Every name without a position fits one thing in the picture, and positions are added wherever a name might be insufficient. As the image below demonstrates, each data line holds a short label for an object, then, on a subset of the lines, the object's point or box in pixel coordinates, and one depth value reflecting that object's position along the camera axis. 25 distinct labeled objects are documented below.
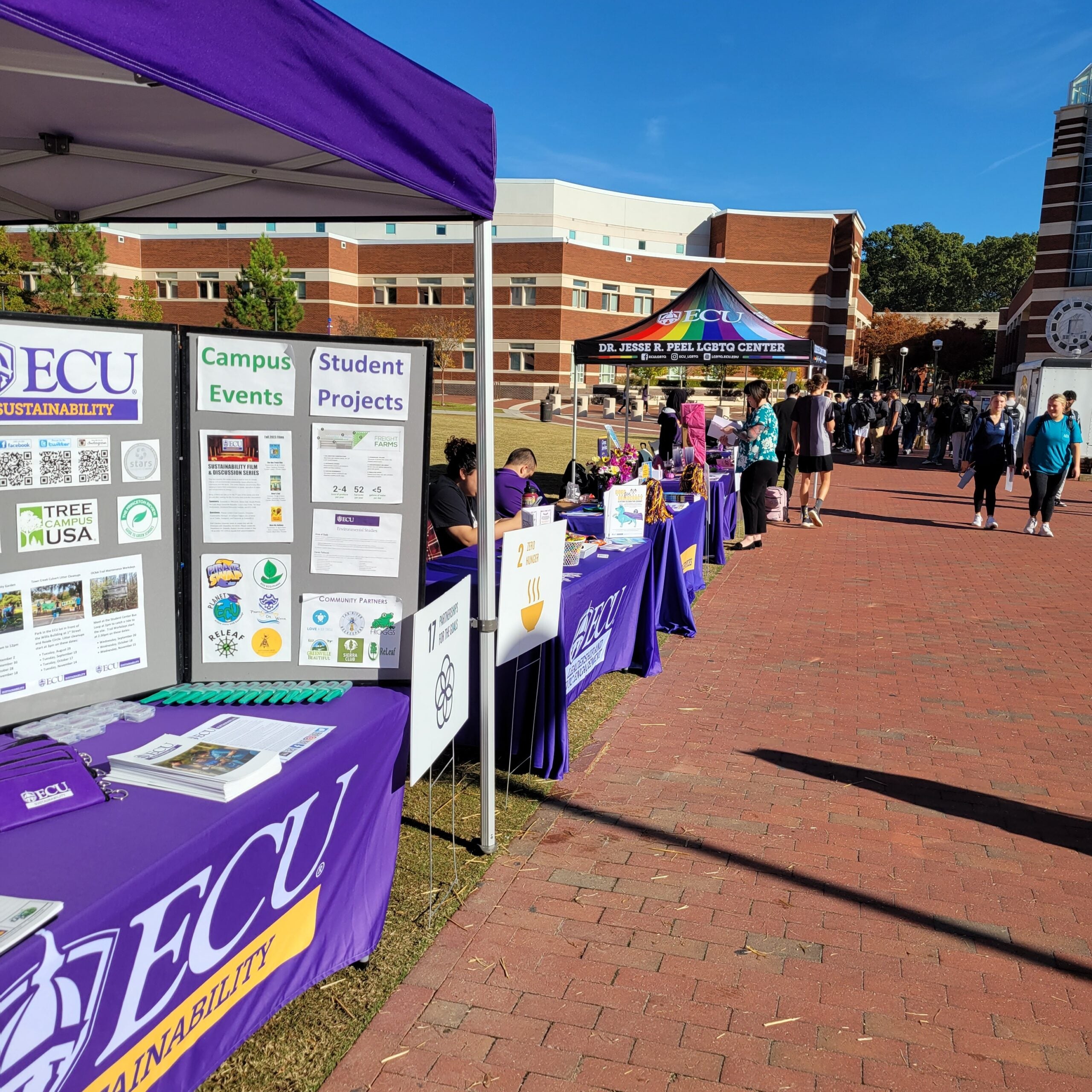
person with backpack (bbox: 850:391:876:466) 25.61
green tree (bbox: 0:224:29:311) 31.02
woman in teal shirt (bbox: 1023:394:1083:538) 11.90
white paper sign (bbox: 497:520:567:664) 3.68
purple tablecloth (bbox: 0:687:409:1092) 1.64
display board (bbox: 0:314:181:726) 2.35
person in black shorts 13.13
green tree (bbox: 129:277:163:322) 39.84
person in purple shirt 6.54
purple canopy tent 1.79
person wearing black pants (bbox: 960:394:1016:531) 12.73
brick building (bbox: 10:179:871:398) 57.28
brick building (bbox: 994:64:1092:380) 43.25
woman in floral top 11.34
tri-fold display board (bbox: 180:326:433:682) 2.80
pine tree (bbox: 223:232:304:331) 47.78
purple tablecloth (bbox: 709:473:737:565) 10.45
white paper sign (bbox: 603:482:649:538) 6.27
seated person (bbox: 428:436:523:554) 5.68
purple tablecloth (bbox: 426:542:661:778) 4.46
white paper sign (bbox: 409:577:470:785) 2.81
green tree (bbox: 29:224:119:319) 38.94
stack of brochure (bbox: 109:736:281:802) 2.13
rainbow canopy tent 12.33
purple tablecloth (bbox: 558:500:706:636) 6.92
